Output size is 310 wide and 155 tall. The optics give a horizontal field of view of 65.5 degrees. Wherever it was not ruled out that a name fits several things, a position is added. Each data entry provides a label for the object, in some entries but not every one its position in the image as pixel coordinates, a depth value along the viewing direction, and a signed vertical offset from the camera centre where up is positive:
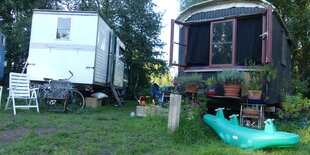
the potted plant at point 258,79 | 4.14 +0.22
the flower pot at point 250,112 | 4.07 -0.37
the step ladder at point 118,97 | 8.38 -0.43
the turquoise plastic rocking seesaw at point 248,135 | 2.73 -0.55
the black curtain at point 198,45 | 5.43 +1.00
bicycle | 5.91 -0.28
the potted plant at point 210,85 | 4.53 +0.07
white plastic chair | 5.56 -0.12
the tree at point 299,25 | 9.77 +2.73
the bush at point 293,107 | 4.62 -0.29
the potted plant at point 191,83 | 4.52 +0.10
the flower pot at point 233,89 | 4.13 +0.00
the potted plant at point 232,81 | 4.14 +0.15
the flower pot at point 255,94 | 4.12 -0.06
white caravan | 6.85 +1.09
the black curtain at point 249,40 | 4.84 +1.02
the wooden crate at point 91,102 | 7.11 -0.51
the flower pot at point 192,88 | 4.53 +0.00
